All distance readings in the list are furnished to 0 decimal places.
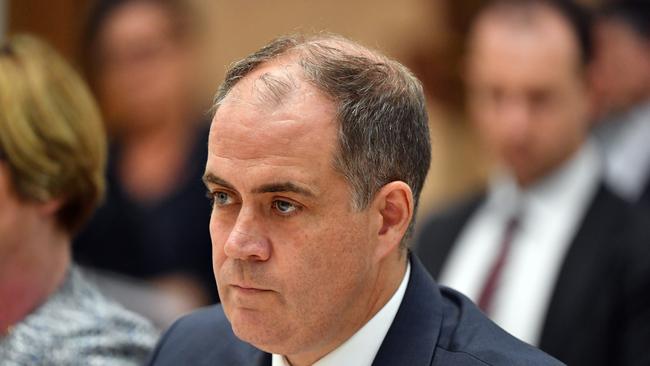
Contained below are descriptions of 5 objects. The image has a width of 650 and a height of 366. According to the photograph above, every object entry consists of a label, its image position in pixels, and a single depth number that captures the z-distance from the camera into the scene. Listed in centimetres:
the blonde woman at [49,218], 693
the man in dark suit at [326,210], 520
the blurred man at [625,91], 1429
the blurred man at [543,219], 849
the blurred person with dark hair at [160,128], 1134
